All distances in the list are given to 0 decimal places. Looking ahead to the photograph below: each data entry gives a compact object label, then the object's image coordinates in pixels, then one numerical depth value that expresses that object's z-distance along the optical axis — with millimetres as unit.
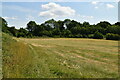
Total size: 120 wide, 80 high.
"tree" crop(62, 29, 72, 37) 109425
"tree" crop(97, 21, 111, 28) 125175
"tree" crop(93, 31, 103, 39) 97444
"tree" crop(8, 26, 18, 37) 97025
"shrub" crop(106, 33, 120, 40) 87581
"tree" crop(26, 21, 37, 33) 123562
